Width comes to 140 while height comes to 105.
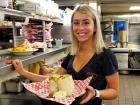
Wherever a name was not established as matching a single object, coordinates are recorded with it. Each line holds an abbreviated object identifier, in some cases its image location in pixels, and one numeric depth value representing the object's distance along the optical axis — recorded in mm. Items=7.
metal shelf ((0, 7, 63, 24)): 1192
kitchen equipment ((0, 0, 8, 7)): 1151
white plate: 1444
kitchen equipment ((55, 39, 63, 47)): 2339
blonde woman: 959
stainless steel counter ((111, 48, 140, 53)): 4436
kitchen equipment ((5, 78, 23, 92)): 1420
